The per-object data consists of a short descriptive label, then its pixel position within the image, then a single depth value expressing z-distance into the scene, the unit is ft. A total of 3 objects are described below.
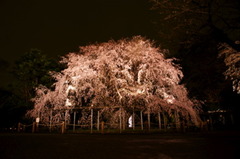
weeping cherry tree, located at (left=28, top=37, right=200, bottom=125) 55.83
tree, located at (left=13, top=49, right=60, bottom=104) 77.10
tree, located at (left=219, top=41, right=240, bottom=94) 37.77
